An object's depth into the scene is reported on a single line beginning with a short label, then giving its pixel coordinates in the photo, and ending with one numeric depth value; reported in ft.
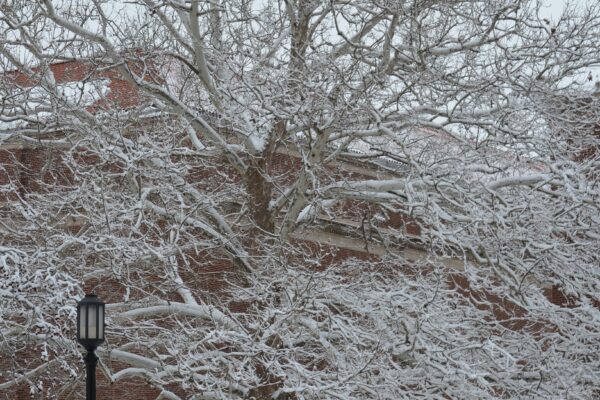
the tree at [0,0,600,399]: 60.29
